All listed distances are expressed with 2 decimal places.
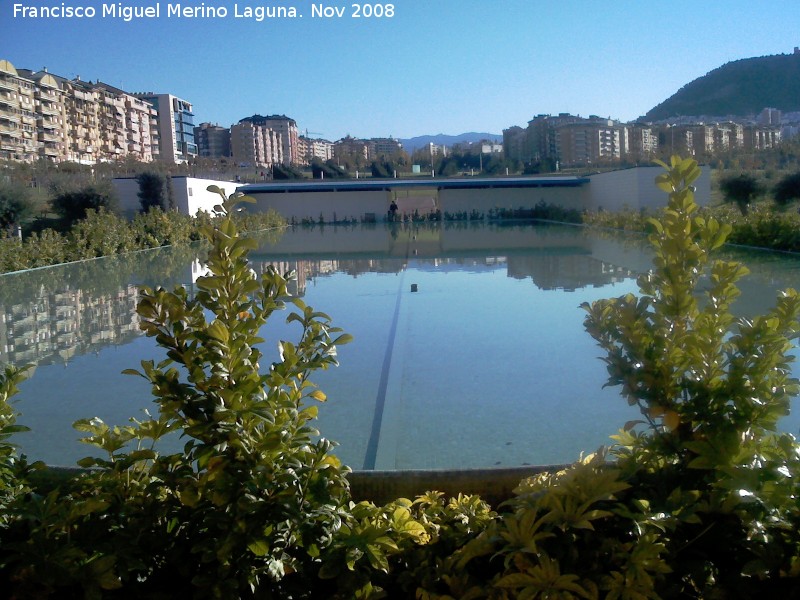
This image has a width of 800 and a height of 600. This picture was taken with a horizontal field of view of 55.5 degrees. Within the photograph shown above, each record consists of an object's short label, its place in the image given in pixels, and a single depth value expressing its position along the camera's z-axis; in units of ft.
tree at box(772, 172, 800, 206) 63.00
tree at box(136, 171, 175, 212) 83.20
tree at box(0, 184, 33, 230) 61.62
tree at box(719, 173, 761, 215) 68.13
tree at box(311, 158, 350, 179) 160.86
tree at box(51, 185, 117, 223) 74.74
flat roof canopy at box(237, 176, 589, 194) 113.09
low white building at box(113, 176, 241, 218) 86.74
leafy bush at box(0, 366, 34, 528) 6.28
